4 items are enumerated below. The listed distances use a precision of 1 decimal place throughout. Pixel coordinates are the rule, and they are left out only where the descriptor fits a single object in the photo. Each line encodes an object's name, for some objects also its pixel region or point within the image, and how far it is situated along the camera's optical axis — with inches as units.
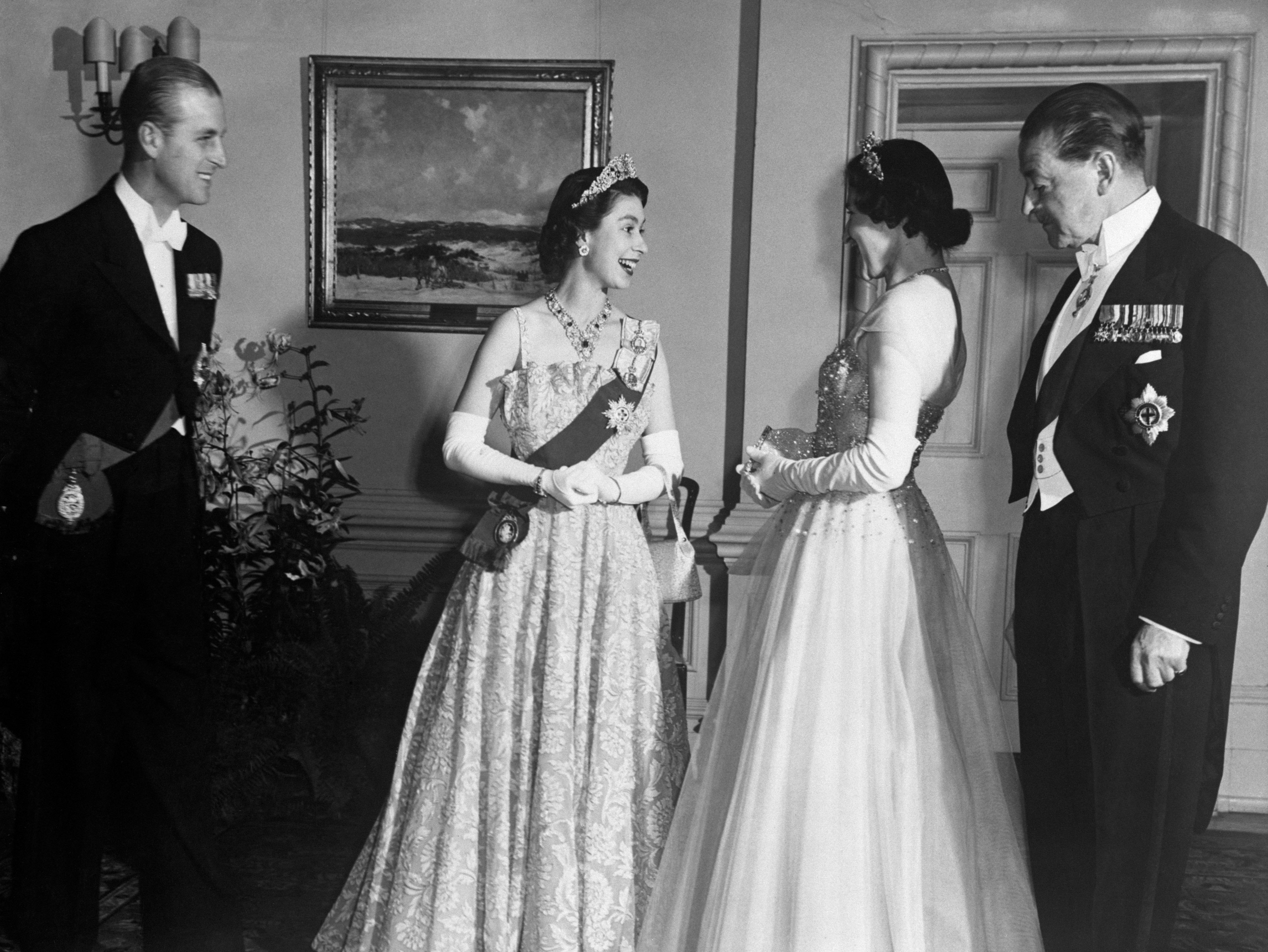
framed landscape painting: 144.3
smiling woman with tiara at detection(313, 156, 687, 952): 91.5
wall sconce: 132.1
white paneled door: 144.3
